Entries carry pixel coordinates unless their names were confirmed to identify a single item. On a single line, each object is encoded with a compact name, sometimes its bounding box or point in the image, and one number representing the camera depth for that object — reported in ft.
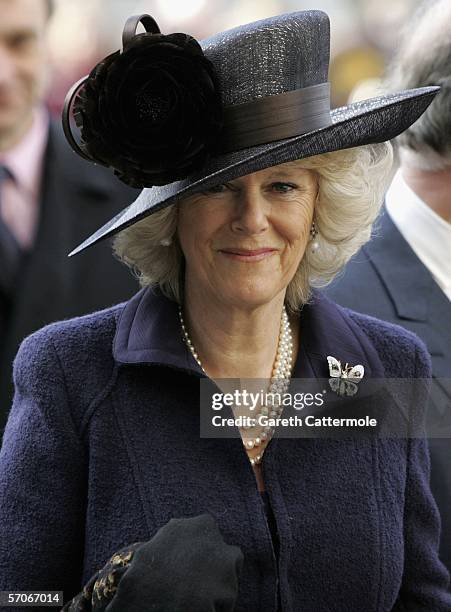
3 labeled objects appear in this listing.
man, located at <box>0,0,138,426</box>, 14.15
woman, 10.24
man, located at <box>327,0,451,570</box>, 14.26
